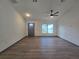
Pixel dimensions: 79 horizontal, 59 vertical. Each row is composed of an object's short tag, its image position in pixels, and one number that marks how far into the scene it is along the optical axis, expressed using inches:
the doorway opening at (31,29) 225.4
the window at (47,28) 229.3
